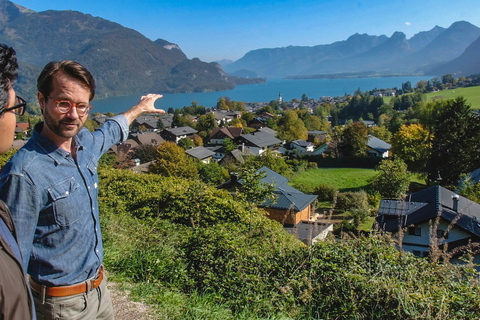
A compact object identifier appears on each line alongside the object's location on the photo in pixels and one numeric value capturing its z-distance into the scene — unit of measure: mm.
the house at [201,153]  40250
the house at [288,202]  15916
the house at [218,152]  45700
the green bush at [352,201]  22719
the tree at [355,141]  41812
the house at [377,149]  42834
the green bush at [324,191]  28438
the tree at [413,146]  33812
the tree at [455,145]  29078
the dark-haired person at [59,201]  1636
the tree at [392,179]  25750
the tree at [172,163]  28828
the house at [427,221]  12227
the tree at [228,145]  45653
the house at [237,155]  34656
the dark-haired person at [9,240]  1010
